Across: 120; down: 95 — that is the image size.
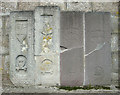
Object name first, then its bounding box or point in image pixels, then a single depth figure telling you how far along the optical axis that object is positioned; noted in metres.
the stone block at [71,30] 2.05
